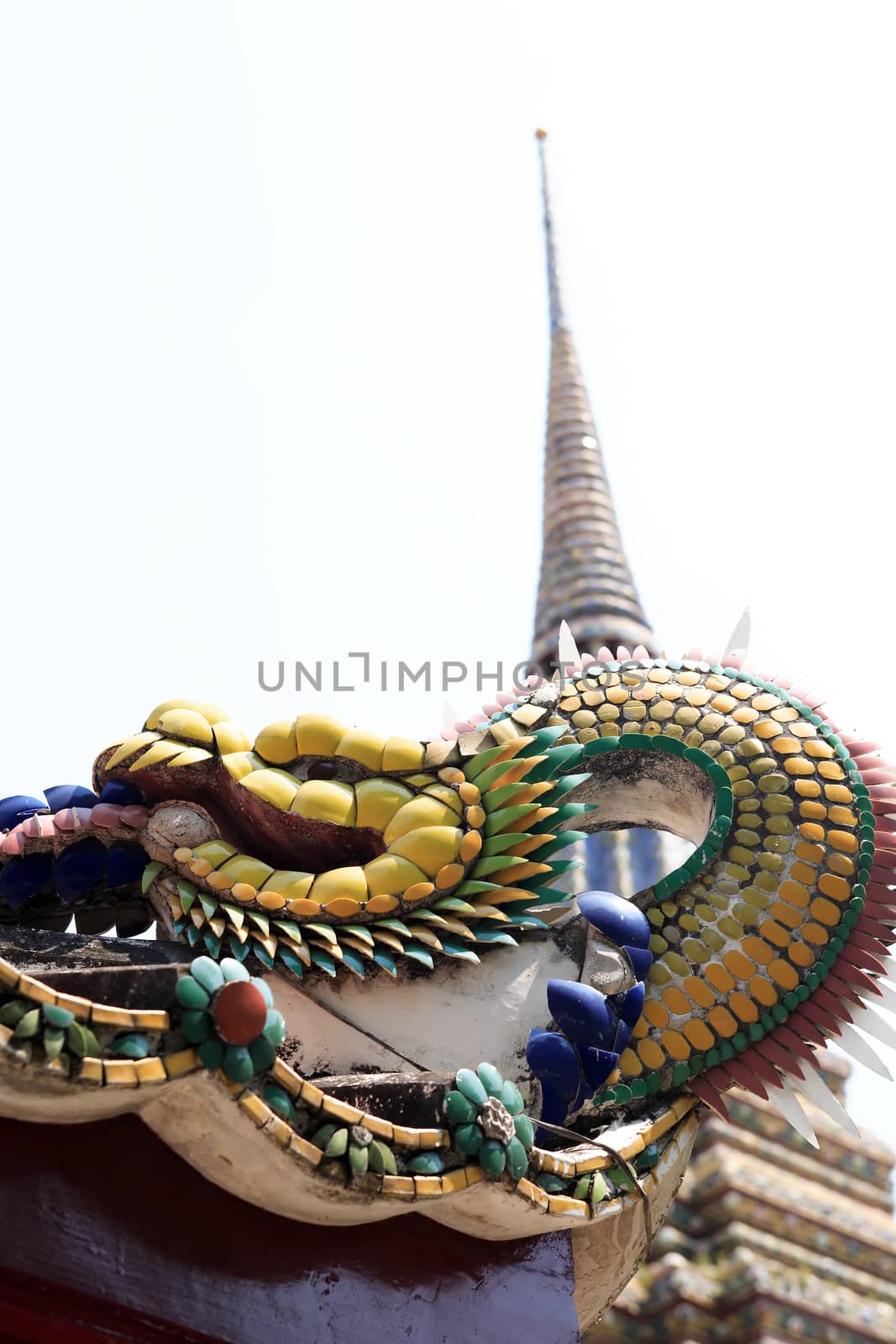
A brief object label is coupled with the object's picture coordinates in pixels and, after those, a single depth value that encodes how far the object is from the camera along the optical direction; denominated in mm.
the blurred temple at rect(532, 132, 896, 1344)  9680
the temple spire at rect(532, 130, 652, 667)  16047
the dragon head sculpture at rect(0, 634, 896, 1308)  4488
